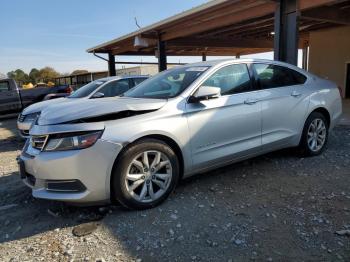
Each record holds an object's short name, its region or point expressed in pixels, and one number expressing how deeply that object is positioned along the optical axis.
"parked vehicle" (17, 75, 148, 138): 7.20
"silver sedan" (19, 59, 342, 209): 3.26
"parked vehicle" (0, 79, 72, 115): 14.28
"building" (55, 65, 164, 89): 30.45
